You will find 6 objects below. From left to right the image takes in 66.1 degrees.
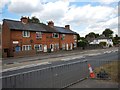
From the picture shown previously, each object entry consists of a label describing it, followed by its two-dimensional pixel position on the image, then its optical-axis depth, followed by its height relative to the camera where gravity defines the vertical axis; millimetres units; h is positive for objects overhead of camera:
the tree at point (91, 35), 64433 +7629
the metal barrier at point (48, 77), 3211 -1318
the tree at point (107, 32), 69657 +10057
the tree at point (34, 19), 39683 +11878
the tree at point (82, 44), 26854 +480
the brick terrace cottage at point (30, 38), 16659 +1827
